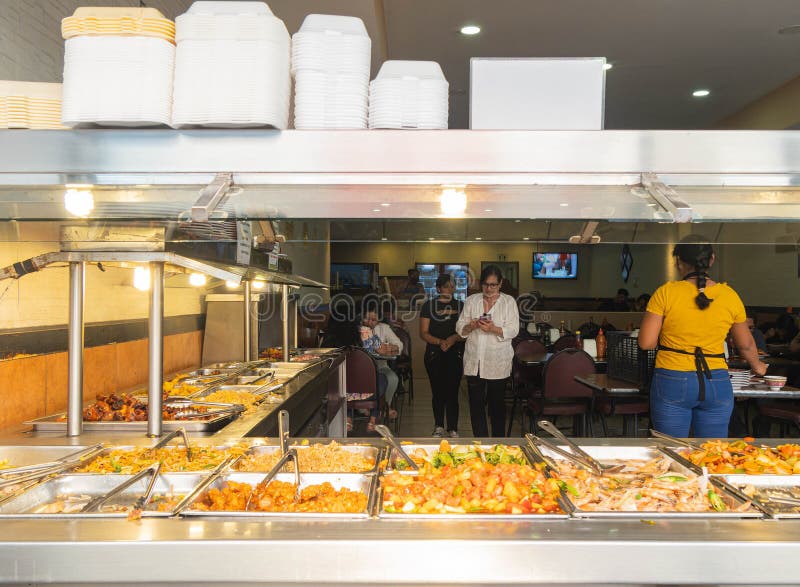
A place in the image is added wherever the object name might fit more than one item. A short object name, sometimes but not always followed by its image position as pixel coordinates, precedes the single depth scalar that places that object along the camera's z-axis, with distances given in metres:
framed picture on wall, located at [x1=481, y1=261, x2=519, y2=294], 15.20
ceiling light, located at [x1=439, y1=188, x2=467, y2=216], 1.85
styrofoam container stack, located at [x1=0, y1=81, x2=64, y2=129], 1.80
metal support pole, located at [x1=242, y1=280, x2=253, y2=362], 4.96
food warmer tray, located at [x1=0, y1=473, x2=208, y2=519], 1.80
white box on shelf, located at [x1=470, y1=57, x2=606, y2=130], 1.76
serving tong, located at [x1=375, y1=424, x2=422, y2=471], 2.03
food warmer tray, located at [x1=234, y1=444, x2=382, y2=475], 2.16
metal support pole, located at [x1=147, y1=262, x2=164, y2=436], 2.46
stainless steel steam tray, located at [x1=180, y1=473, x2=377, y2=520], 1.85
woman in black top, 6.47
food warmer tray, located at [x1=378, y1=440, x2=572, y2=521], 1.54
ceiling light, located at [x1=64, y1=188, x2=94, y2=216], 1.89
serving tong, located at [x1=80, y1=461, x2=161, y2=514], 1.62
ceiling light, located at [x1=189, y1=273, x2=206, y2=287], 3.75
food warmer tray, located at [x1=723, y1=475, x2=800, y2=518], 1.85
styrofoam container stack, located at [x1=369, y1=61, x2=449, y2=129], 1.75
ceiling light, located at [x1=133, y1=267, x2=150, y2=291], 2.97
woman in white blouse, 5.68
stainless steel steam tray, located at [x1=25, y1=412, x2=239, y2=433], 2.61
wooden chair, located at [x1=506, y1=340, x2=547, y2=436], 6.57
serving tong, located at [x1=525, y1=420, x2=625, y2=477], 1.96
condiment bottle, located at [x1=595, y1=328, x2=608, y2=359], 6.44
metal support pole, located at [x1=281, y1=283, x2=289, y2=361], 5.37
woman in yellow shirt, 3.68
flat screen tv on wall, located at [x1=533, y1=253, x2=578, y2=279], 15.27
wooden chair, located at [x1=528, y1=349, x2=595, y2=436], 5.46
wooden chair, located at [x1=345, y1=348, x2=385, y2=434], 5.85
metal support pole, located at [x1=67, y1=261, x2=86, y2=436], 2.41
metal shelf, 1.70
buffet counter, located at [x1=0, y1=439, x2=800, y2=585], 1.39
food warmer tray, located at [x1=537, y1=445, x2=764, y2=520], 1.56
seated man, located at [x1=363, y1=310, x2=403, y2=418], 6.91
